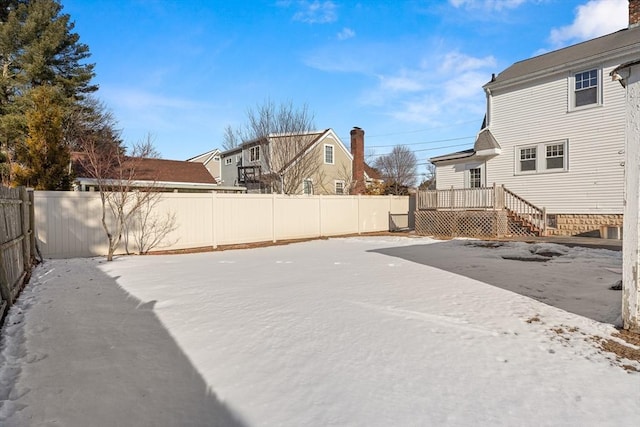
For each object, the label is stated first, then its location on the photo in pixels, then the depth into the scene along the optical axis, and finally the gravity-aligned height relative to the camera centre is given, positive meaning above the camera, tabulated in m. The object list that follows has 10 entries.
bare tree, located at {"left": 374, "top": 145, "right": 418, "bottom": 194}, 48.39 +5.58
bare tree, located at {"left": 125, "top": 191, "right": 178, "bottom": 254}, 10.46 -0.58
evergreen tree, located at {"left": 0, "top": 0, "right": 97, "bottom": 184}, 17.20 +7.58
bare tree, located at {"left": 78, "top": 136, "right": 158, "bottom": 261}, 9.70 +0.20
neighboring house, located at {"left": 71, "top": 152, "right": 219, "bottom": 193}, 19.54 +1.98
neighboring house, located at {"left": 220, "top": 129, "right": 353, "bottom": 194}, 20.38 +2.58
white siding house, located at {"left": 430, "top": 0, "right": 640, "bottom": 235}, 13.16 +2.79
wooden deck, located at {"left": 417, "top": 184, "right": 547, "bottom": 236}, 14.78 -0.12
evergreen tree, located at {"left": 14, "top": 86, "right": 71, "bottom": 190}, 10.83 +1.74
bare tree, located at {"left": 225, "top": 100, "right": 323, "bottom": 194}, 20.31 +3.21
